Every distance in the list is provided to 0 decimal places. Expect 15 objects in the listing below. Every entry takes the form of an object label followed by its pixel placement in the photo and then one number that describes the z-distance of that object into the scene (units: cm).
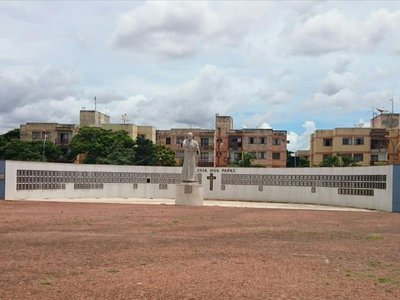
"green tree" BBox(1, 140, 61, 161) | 6612
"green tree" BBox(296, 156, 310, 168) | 9109
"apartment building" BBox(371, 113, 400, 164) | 7166
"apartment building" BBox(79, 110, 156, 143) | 7888
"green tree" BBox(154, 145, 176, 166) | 6893
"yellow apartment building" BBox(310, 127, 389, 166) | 7200
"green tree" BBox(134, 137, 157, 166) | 6675
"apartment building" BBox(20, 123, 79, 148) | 7744
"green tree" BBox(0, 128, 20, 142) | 8188
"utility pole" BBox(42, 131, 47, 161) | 6700
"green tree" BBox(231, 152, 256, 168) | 6788
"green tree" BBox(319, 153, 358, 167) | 6706
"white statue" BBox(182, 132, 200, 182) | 3469
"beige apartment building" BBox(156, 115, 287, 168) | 7750
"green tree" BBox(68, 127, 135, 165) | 6438
